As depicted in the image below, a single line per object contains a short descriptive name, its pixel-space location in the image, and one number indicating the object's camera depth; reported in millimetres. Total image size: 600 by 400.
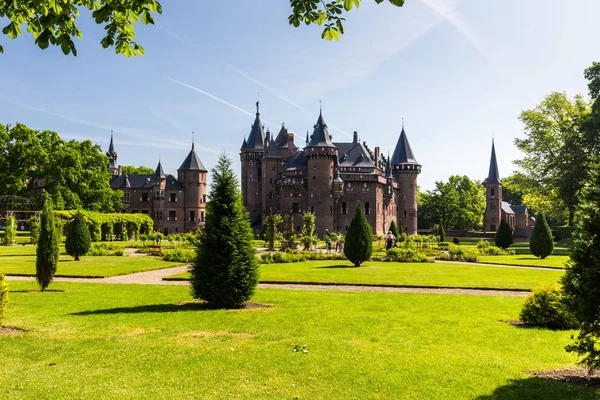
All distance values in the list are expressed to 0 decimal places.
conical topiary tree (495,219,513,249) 43825
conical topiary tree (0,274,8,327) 10230
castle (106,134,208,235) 81562
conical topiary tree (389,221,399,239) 55666
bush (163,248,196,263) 30859
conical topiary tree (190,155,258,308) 13336
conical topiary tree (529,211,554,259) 34125
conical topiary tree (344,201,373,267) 27328
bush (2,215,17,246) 44844
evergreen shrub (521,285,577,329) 10820
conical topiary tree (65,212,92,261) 30078
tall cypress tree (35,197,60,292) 15461
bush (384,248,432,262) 32312
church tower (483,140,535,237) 94562
